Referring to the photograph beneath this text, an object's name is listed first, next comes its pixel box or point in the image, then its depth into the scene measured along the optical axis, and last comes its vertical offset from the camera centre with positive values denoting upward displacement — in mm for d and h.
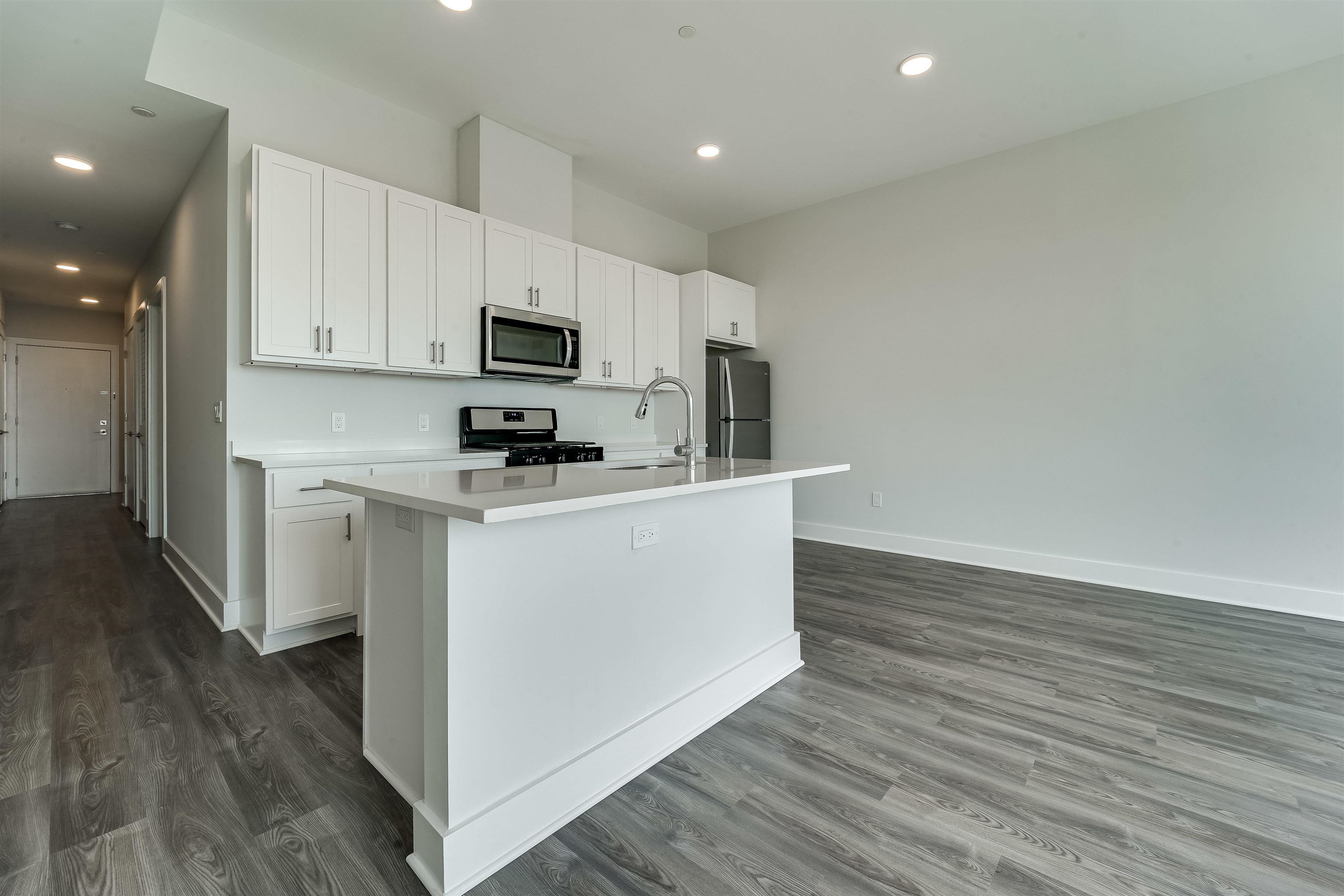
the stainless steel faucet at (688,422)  2064 +93
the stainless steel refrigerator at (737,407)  4988 +344
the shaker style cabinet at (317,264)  2701 +911
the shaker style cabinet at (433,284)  3137 +928
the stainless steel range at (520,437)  3518 +68
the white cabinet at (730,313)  5039 +1204
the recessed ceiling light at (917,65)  3047 +2031
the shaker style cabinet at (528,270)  3574 +1149
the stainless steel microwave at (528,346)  3496 +650
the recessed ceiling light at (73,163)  3627 +1820
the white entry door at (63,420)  7492 +391
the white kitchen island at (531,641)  1286 -518
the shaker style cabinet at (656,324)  4617 +1003
